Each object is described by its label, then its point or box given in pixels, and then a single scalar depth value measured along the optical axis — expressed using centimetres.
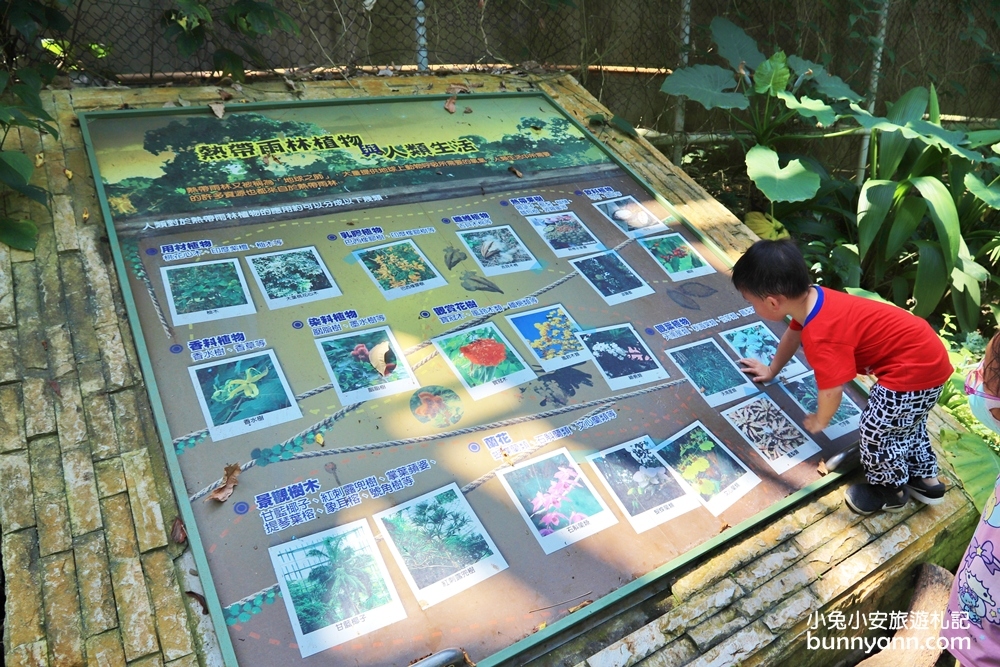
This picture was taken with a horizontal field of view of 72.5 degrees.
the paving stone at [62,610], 145
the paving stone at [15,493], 163
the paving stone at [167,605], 151
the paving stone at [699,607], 179
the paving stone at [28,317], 195
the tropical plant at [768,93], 353
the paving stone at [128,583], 150
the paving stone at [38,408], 181
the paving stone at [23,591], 146
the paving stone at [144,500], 166
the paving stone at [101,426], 179
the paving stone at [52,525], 160
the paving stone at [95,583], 151
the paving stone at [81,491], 166
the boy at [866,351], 204
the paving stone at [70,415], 180
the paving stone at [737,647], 176
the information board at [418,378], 167
